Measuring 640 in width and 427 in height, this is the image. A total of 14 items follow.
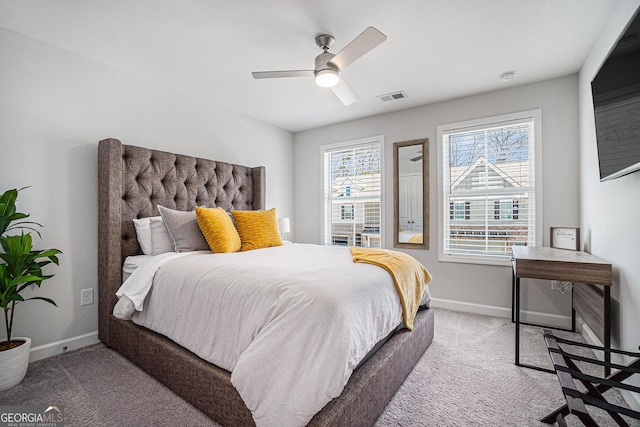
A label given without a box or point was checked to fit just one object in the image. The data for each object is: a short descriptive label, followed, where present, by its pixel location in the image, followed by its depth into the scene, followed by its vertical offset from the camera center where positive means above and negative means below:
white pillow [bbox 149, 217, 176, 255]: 2.52 -0.22
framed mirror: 3.55 +0.22
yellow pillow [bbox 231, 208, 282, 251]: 2.74 -0.16
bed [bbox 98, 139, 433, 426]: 1.41 -0.78
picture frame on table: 2.57 -0.25
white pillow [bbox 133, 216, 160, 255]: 2.52 -0.19
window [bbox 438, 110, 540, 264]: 3.04 +0.27
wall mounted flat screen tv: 1.36 +0.54
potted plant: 1.80 -0.40
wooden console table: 1.81 -0.39
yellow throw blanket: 1.86 -0.43
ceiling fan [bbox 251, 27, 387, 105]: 1.82 +1.04
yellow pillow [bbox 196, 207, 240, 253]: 2.47 -0.15
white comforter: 1.18 -0.52
